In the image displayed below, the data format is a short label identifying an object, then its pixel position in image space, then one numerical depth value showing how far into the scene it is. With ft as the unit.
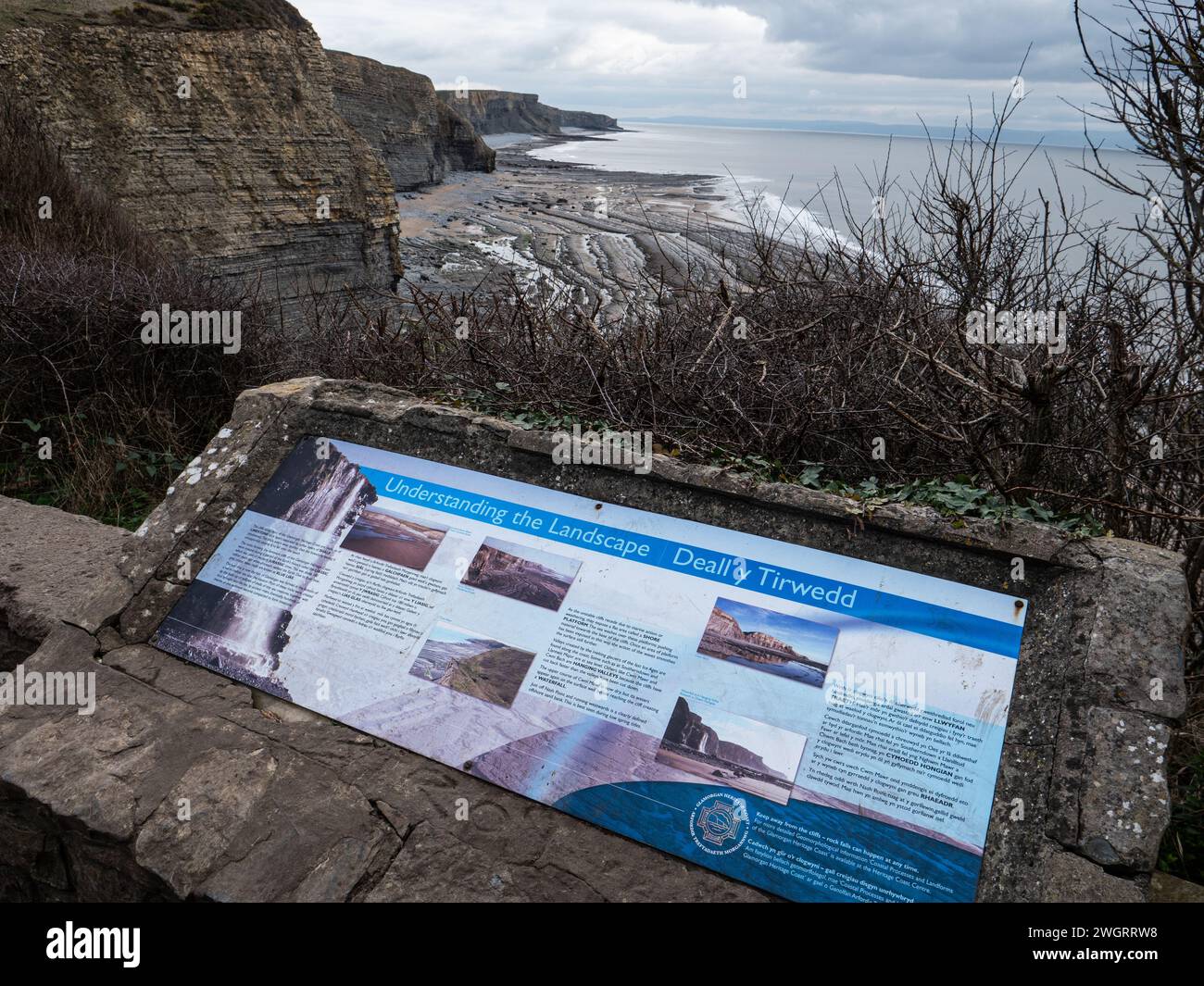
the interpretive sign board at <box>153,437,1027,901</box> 7.43
